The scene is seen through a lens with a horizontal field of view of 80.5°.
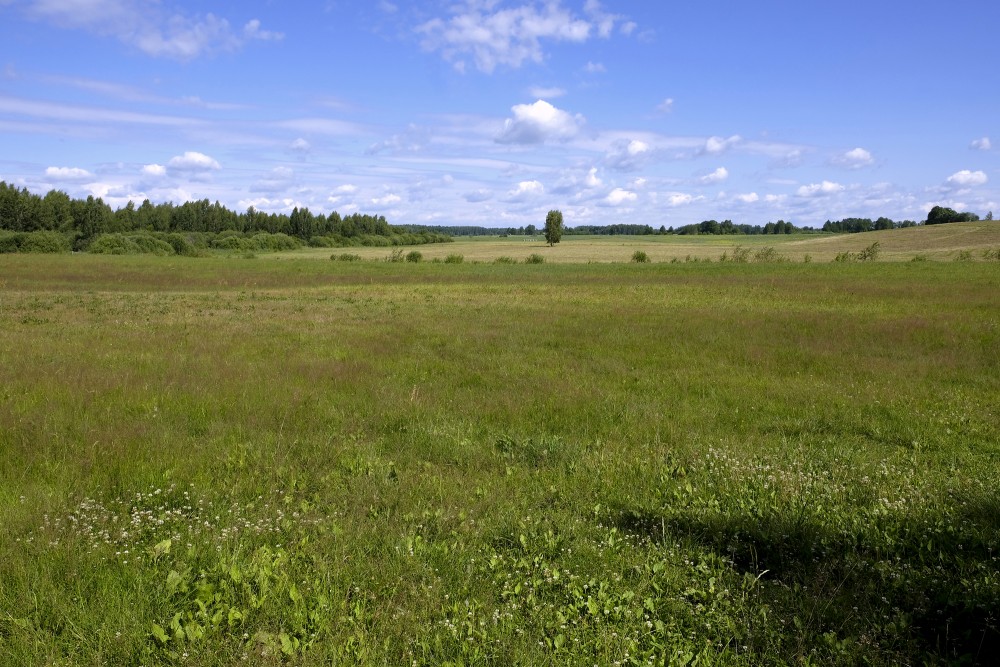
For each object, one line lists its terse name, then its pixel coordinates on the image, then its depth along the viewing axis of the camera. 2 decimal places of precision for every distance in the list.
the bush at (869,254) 61.28
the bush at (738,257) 62.41
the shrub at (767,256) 64.25
